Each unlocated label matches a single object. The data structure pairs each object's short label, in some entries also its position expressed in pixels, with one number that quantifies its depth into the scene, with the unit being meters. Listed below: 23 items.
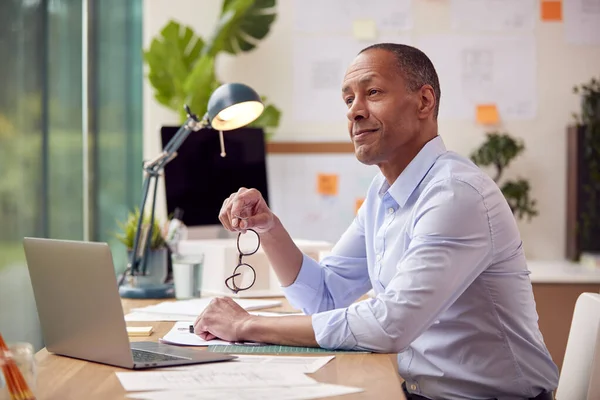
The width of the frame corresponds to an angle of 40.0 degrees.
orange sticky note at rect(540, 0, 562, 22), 3.98
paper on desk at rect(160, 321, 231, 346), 1.58
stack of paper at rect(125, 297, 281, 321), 1.93
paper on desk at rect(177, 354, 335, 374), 1.36
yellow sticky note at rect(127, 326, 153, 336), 1.72
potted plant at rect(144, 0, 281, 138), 3.64
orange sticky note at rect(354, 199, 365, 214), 4.09
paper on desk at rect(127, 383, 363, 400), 1.16
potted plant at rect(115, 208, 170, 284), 2.45
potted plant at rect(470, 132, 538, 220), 3.85
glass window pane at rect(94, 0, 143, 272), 3.95
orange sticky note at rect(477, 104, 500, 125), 4.00
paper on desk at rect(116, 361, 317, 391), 1.23
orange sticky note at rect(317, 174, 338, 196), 4.09
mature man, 1.51
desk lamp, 2.14
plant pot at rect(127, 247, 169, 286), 2.43
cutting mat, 1.50
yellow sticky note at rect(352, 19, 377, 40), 4.02
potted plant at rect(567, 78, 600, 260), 3.78
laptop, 1.33
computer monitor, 2.87
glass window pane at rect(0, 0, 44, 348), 2.64
